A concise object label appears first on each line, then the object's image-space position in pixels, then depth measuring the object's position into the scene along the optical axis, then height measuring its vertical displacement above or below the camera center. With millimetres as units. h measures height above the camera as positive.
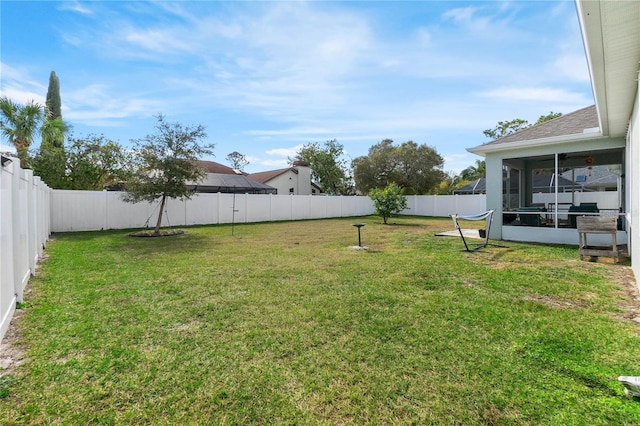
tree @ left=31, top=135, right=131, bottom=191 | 14945 +2281
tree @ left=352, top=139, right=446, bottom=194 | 26812 +3409
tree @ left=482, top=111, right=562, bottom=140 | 27648 +8126
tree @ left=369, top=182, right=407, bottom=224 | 16797 +242
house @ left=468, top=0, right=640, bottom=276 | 3172 +1660
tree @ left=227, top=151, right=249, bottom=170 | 53184 +8067
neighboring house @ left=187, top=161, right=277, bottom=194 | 25266 +1778
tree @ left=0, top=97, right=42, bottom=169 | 12109 +3512
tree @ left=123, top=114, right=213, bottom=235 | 11344 +1687
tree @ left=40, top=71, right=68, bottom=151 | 13628 +3462
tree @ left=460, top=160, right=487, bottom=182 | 37000 +4629
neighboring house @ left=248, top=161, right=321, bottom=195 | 33938 +3092
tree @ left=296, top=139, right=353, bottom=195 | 37375 +4738
